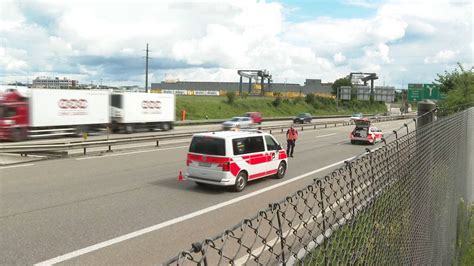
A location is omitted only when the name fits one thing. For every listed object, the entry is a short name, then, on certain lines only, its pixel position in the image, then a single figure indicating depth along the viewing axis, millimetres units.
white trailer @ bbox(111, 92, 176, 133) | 35875
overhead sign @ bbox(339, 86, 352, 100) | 87750
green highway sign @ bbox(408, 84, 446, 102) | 42066
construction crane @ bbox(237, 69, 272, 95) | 113531
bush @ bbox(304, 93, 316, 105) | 97562
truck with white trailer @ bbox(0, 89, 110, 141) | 27328
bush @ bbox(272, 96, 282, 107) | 83688
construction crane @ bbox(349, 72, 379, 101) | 109000
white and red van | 13320
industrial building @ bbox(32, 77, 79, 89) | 127819
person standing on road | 22516
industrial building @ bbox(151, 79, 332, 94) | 158250
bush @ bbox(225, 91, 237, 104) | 73250
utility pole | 61525
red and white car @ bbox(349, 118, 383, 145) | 32100
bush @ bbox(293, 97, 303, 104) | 91600
